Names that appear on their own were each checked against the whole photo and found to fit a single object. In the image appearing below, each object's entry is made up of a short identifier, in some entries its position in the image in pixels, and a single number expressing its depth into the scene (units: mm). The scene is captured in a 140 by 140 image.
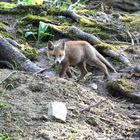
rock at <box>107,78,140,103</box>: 17172
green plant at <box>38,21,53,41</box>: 22578
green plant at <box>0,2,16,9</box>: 29064
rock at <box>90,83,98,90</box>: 18144
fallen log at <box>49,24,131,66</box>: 20923
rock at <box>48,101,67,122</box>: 12383
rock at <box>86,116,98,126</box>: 12945
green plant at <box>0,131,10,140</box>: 10970
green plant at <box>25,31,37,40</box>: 22777
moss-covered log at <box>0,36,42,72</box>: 17875
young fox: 18687
